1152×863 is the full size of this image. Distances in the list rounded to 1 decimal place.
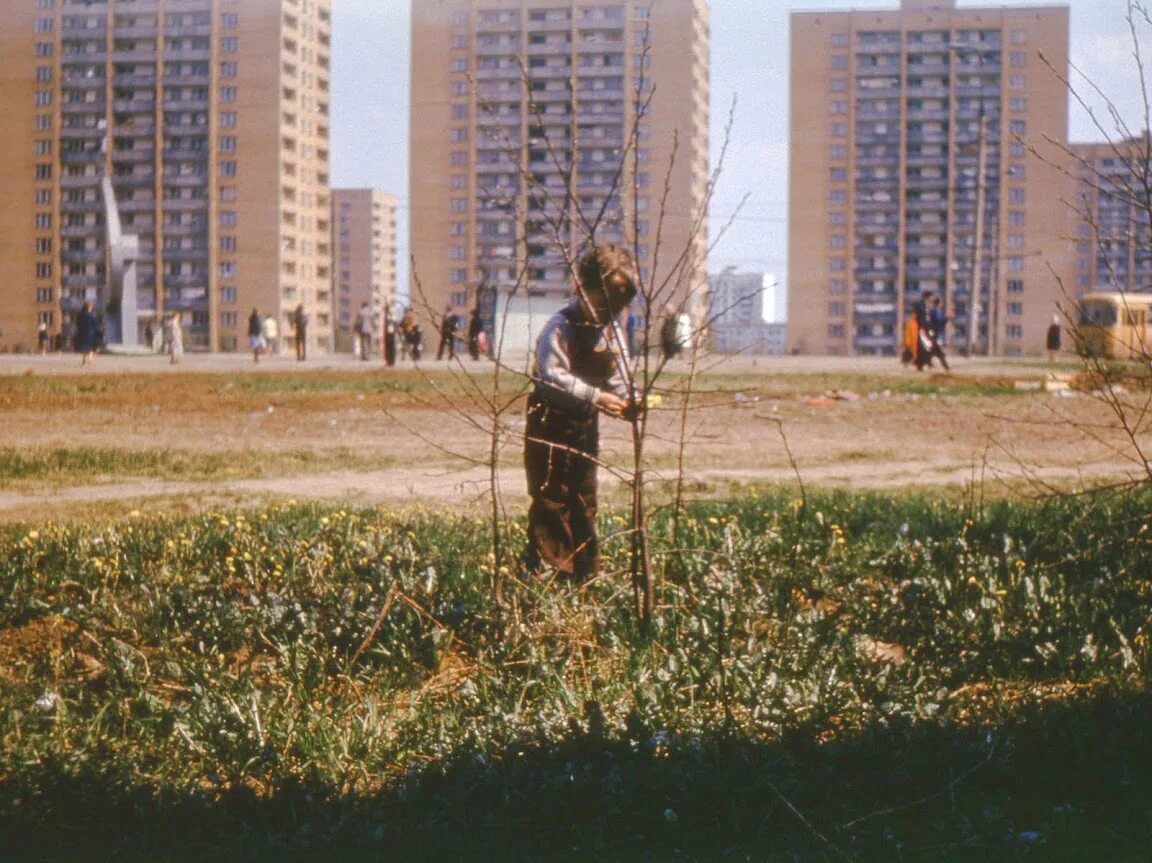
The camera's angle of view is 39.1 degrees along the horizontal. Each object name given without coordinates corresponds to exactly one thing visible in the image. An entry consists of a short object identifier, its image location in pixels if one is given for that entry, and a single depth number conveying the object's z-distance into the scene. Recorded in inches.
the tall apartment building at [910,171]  4744.1
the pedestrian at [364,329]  1886.1
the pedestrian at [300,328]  1870.1
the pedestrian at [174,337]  1665.8
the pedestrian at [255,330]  1866.8
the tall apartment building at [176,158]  2391.7
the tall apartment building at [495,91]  3868.1
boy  226.5
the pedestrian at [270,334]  2063.2
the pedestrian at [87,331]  1445.6
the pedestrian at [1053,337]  2450.1
